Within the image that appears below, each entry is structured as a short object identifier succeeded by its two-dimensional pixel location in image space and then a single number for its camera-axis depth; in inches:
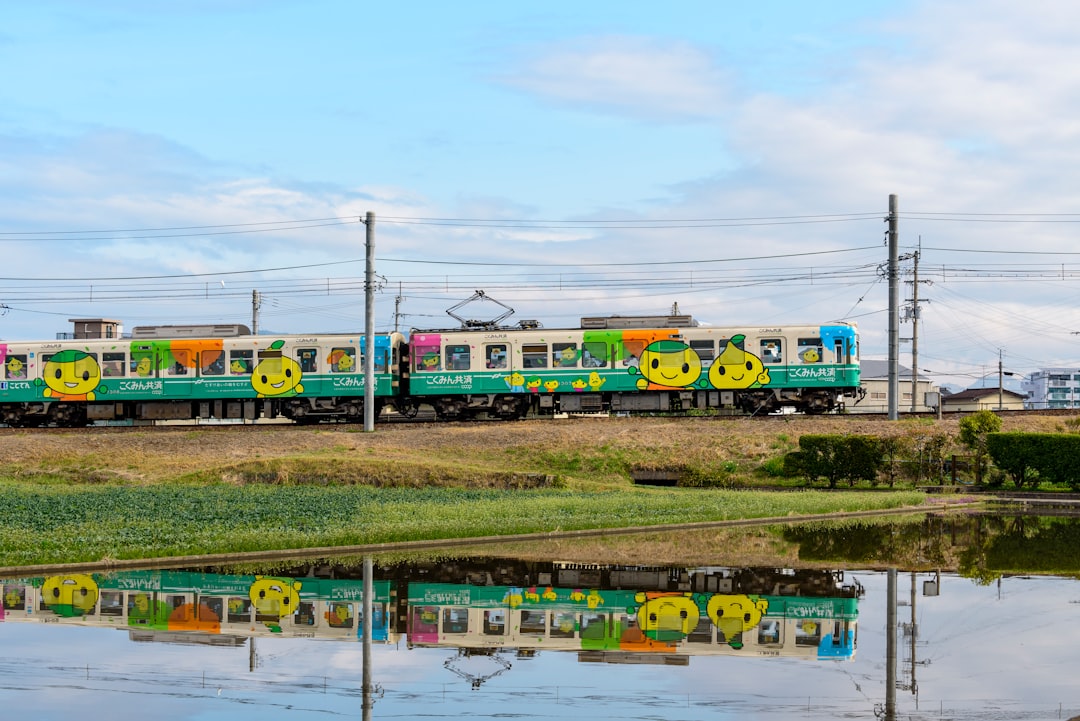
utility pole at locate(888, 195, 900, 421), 1611.7
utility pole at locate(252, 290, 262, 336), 2469.2
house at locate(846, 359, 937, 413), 3501.5
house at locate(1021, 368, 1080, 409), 7199.8
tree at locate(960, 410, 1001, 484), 1456.7
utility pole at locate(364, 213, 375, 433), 1681.8
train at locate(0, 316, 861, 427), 1795.0
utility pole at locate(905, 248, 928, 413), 2159.2
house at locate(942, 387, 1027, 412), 3563.0
